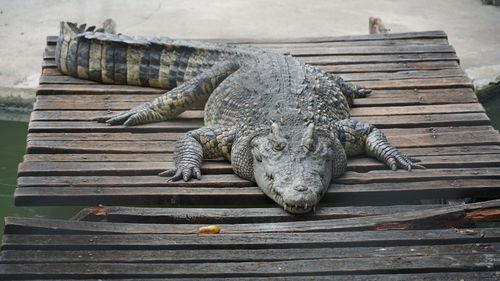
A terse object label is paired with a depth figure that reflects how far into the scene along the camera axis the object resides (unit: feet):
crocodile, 16.75
